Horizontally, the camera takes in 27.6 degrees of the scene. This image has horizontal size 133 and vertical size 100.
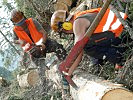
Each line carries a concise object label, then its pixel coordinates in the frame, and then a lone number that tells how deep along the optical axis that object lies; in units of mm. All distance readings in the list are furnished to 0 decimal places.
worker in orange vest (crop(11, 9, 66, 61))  5122
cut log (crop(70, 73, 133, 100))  2717
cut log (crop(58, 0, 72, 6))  7120
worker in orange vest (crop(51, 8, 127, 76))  3414
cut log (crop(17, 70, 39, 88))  6461
